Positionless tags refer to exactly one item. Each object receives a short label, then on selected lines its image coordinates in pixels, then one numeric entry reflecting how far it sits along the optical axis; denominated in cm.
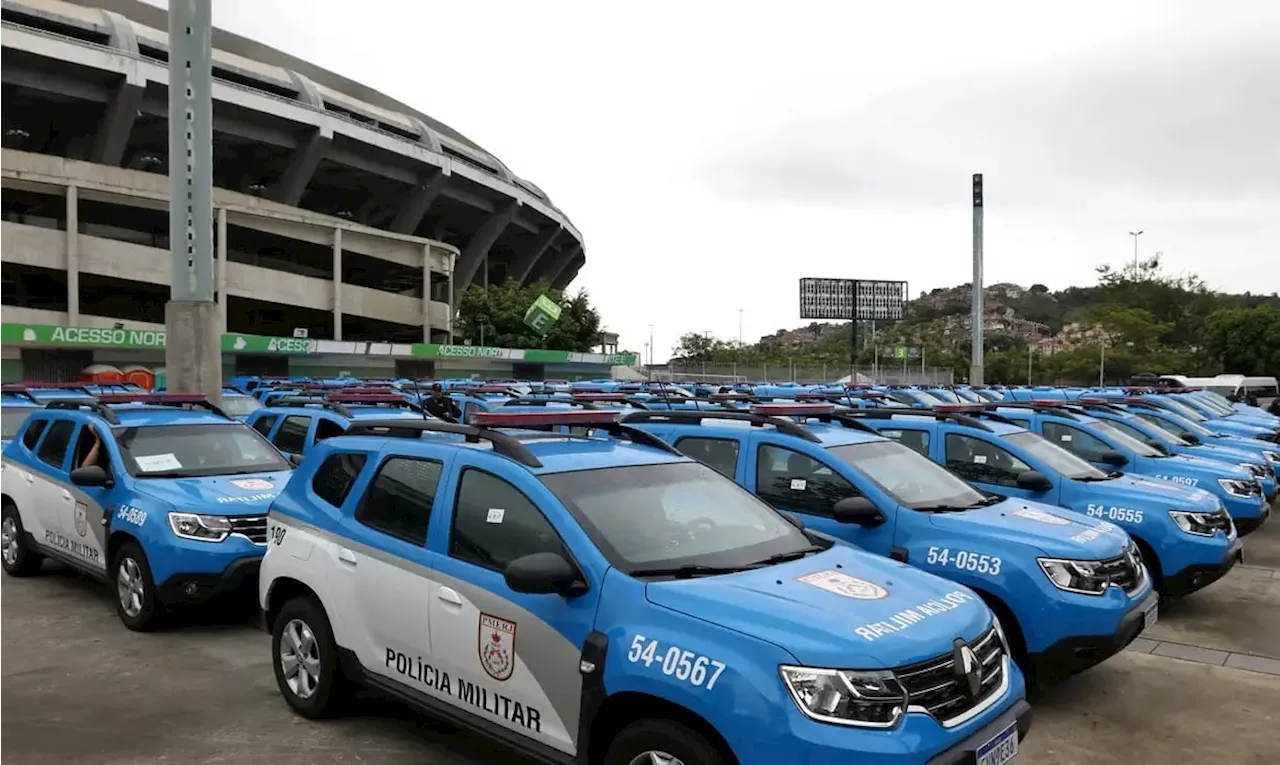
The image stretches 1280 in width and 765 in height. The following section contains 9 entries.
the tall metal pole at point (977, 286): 3669
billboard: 5062
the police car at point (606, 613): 343
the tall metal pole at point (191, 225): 1463
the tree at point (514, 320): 5384
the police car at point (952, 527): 566
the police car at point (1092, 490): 771
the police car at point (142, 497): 716
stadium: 3794
